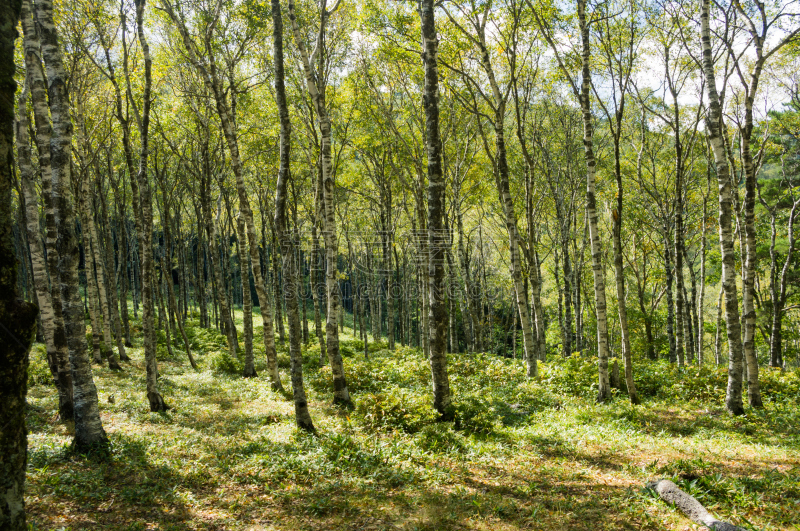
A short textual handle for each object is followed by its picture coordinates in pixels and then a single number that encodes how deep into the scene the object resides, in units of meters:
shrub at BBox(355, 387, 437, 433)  9.30
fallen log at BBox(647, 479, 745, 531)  5.01
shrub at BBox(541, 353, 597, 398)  12.66
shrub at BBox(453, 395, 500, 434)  9.27
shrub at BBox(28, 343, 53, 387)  14.40
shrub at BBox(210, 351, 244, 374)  18.30
